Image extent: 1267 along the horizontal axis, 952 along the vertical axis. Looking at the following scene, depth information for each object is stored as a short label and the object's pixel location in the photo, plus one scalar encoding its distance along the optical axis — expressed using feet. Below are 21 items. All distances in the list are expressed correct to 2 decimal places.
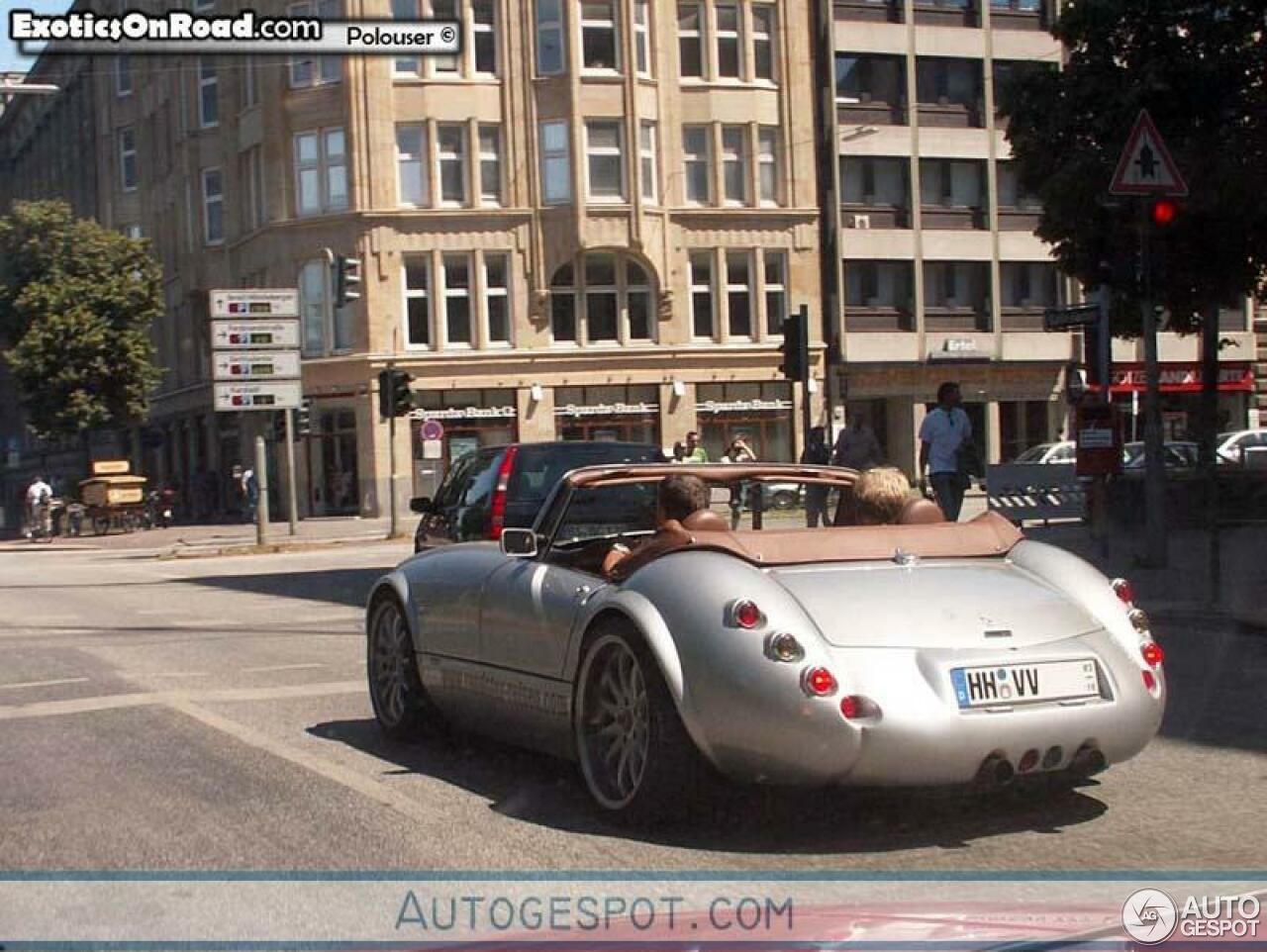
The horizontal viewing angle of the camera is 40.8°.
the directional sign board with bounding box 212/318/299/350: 104.42
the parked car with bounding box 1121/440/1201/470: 112.16
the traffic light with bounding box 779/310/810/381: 64.18
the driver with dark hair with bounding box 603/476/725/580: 19.92
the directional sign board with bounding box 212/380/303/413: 104.47
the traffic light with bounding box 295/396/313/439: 121.39
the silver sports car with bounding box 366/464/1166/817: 17.52
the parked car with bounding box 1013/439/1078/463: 134.41
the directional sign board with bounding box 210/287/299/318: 104.32
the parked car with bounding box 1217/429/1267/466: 127.95
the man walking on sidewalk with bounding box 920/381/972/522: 55.98
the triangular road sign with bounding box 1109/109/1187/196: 44.24
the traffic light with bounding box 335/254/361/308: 111.65
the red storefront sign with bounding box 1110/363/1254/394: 179.01
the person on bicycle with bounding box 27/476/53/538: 147.54
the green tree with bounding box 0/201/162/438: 153.99
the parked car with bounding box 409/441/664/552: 48.91
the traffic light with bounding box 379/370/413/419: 107.04
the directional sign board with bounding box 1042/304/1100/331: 64.28
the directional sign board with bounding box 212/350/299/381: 104.47
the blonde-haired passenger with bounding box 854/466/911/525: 22.06
